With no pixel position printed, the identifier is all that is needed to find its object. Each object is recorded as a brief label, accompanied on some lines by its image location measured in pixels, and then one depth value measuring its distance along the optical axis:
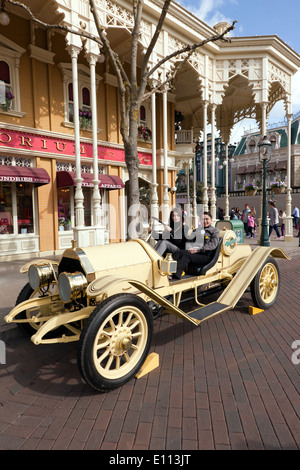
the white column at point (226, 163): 16.28
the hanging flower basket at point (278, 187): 24.02
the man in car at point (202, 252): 4.27
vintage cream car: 2.65
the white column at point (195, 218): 12.07
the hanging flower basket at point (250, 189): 24.87
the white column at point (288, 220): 14.71
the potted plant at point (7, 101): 9.55
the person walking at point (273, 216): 15.10
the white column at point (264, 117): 13.04
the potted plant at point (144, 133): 13.90
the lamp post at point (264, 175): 9.88
